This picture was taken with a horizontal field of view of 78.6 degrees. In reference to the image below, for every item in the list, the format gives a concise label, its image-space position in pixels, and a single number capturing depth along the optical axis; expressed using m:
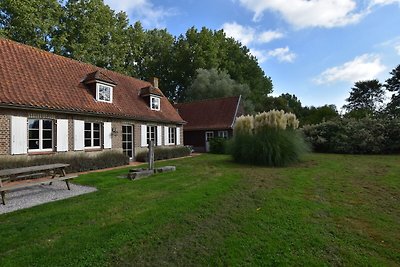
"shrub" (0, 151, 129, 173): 8.30
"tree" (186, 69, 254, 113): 28.52
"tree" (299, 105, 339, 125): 29.05
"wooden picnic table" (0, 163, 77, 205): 5.25
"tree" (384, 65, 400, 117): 33.22
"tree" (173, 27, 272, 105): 32.41
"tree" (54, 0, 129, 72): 21.84
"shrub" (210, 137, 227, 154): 19.53
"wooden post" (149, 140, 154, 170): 9.09
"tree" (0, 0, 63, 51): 18.08
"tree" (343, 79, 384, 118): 39.00
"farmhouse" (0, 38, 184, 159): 8.66
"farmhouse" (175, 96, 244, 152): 21.62
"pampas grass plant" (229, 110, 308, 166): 10.64
